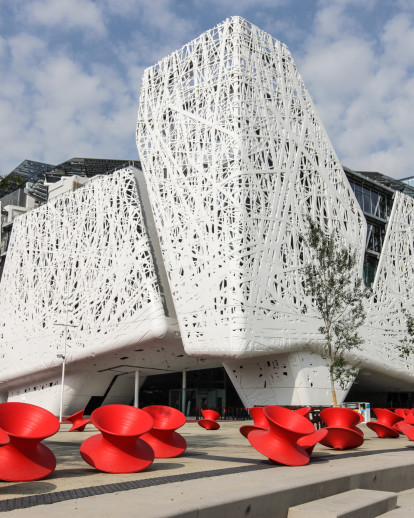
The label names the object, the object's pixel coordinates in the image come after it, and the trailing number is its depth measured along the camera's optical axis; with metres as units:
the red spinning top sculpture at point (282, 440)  9.06
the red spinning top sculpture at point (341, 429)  12.22
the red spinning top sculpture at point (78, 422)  20.24
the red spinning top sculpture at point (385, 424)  16.69
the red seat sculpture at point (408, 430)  14.25
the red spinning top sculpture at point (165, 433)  10.12
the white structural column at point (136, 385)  37.20
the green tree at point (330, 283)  24.02
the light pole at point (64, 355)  34.97
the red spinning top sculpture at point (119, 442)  8.22
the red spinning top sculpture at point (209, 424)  21.02
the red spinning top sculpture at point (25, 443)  7.31
